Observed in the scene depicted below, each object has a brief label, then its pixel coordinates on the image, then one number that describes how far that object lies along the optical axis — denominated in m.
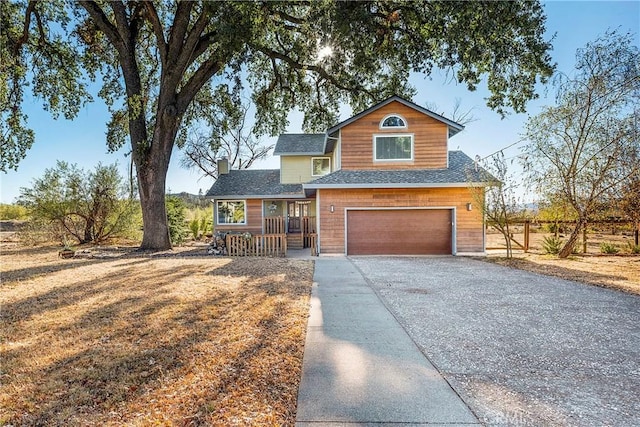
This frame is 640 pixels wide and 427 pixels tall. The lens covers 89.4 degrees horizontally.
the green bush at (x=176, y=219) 17.56
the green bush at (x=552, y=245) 13.05
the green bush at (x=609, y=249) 13.25
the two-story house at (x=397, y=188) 12.57
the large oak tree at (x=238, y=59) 10.74
